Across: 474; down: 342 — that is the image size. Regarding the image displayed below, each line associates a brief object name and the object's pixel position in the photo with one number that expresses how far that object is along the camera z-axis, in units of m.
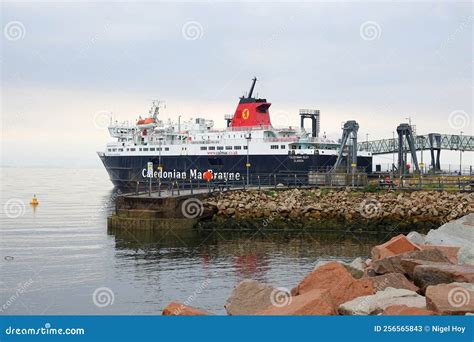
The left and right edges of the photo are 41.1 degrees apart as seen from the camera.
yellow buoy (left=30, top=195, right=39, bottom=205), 55.05
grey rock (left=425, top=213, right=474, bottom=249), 19.88
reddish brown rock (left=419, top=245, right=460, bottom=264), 16.91
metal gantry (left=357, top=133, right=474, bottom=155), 79.44
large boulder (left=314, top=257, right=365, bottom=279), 15.53
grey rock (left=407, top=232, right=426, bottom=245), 20.98
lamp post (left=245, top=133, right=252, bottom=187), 60.36
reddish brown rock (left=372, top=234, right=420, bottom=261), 16.95
